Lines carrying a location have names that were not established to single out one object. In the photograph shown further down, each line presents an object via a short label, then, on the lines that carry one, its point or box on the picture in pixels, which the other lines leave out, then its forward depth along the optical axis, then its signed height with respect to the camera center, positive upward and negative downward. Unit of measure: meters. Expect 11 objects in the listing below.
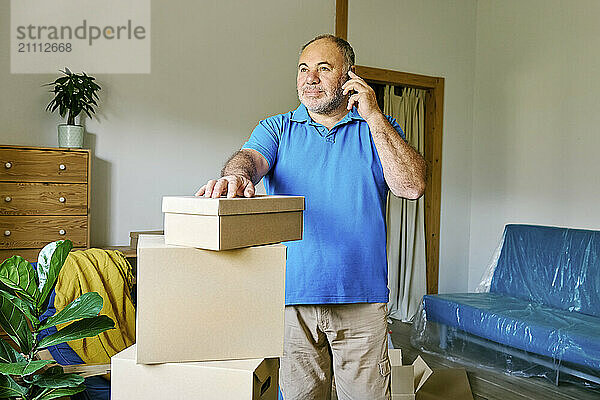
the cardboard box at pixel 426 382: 2.84 -1.05
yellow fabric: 2.82 -0.53
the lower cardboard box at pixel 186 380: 1.31 -0.42
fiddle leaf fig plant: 1.41 -0.32
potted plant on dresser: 3.68 +0.46
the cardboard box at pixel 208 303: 1.31 -0.26
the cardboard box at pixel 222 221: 1.26 -0.08
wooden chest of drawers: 3.44 -0.11
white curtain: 5.38 -0.50
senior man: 1.80 -0.10
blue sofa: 3.57 -0.80
